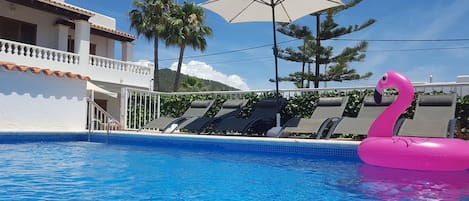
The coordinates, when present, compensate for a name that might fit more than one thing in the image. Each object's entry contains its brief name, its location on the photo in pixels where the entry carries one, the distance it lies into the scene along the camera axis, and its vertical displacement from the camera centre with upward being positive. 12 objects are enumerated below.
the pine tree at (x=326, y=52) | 22.59 +4.24
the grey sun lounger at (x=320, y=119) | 7.36 +0.12
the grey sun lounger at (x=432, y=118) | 5.96 +0.12
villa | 14.30 +3.47
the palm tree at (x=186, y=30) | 24.45 +6.04
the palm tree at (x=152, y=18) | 24.73 +6.72
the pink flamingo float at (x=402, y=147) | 4.77 -0.27
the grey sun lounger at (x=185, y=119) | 9.41 +0.15
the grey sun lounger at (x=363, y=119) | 6.77 +0.11
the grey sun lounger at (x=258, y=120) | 8.37 +0.11
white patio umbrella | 8.77 +2.69
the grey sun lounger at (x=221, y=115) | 8.85 +0.24
